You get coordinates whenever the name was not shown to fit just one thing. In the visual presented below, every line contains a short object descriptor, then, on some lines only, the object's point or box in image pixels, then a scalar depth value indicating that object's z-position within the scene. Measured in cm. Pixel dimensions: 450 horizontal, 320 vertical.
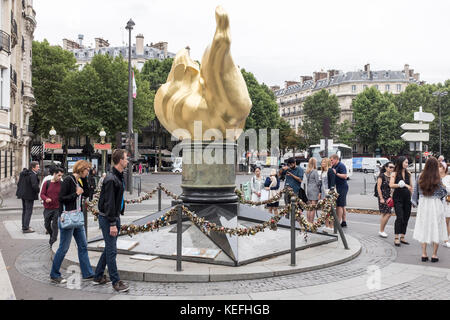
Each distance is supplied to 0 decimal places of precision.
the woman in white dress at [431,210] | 742
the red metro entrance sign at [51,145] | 2204
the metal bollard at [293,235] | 696
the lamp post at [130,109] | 2242
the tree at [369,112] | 6531
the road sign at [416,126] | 1489
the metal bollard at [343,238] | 834
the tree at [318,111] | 7050
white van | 5744
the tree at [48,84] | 4294
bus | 3922
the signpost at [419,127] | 1478
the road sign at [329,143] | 2389
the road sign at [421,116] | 1468
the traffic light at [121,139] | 2097
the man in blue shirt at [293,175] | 1107
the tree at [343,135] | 6912
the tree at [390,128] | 6328
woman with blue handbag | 618
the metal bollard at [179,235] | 649
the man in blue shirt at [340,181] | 1089
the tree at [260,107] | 5150
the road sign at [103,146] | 2319
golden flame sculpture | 851
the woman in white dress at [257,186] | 1215
